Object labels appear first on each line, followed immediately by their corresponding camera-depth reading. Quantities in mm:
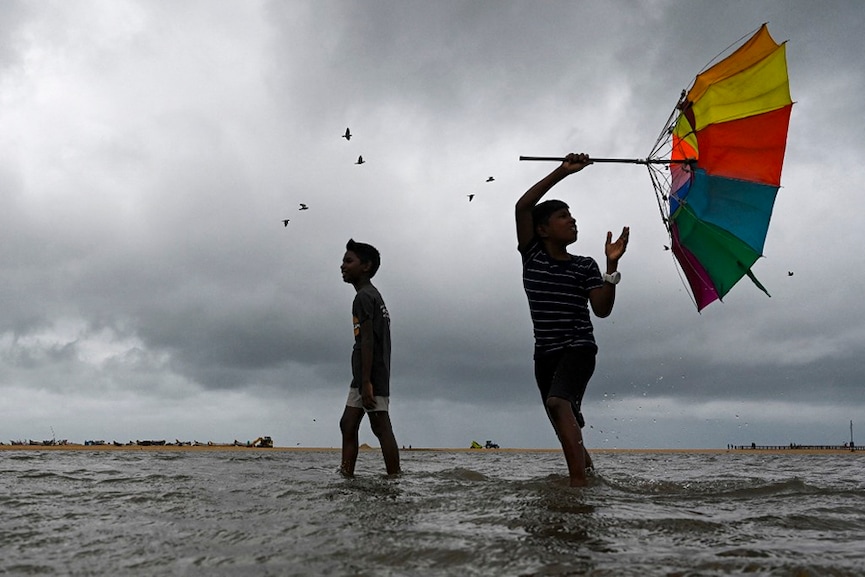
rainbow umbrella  5738
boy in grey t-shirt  6152
